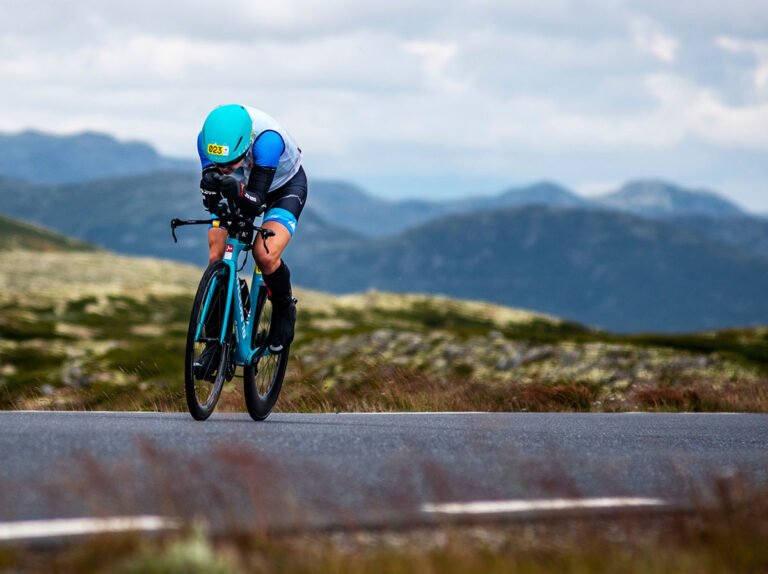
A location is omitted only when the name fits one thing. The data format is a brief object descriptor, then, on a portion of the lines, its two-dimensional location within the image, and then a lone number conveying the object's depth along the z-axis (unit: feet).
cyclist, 61.72
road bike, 61.98
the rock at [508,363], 303.27
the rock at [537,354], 301.35
